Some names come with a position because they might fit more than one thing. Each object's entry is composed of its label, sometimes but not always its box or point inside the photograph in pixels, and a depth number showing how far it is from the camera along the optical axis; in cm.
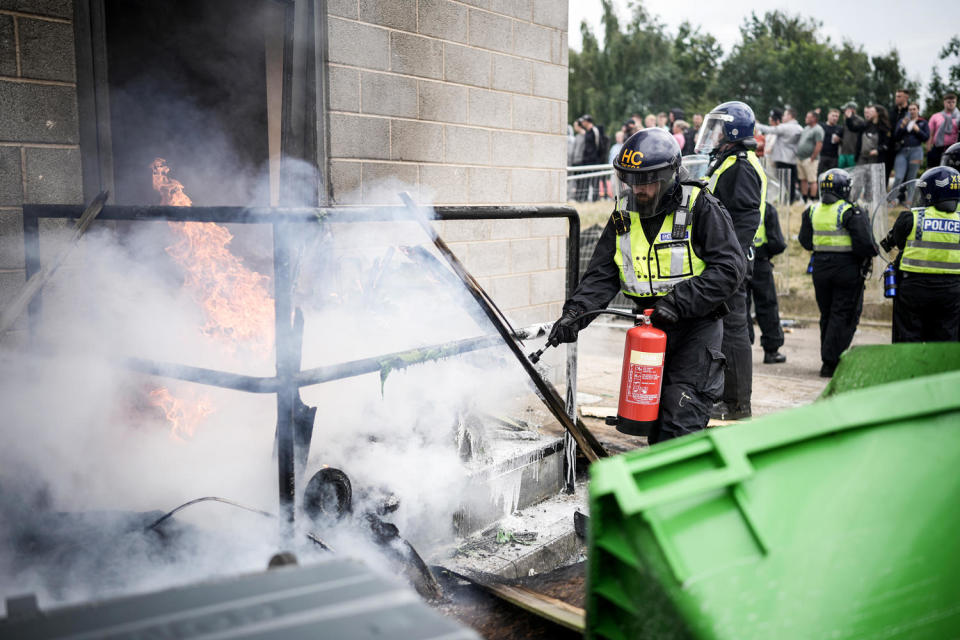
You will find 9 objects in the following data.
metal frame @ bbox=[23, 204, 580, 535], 249
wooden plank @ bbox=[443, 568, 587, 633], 264
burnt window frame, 442
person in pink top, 1220
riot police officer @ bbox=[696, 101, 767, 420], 556
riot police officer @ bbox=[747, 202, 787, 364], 761
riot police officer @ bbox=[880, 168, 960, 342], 647
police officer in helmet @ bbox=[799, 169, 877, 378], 759
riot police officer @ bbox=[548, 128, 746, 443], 368
